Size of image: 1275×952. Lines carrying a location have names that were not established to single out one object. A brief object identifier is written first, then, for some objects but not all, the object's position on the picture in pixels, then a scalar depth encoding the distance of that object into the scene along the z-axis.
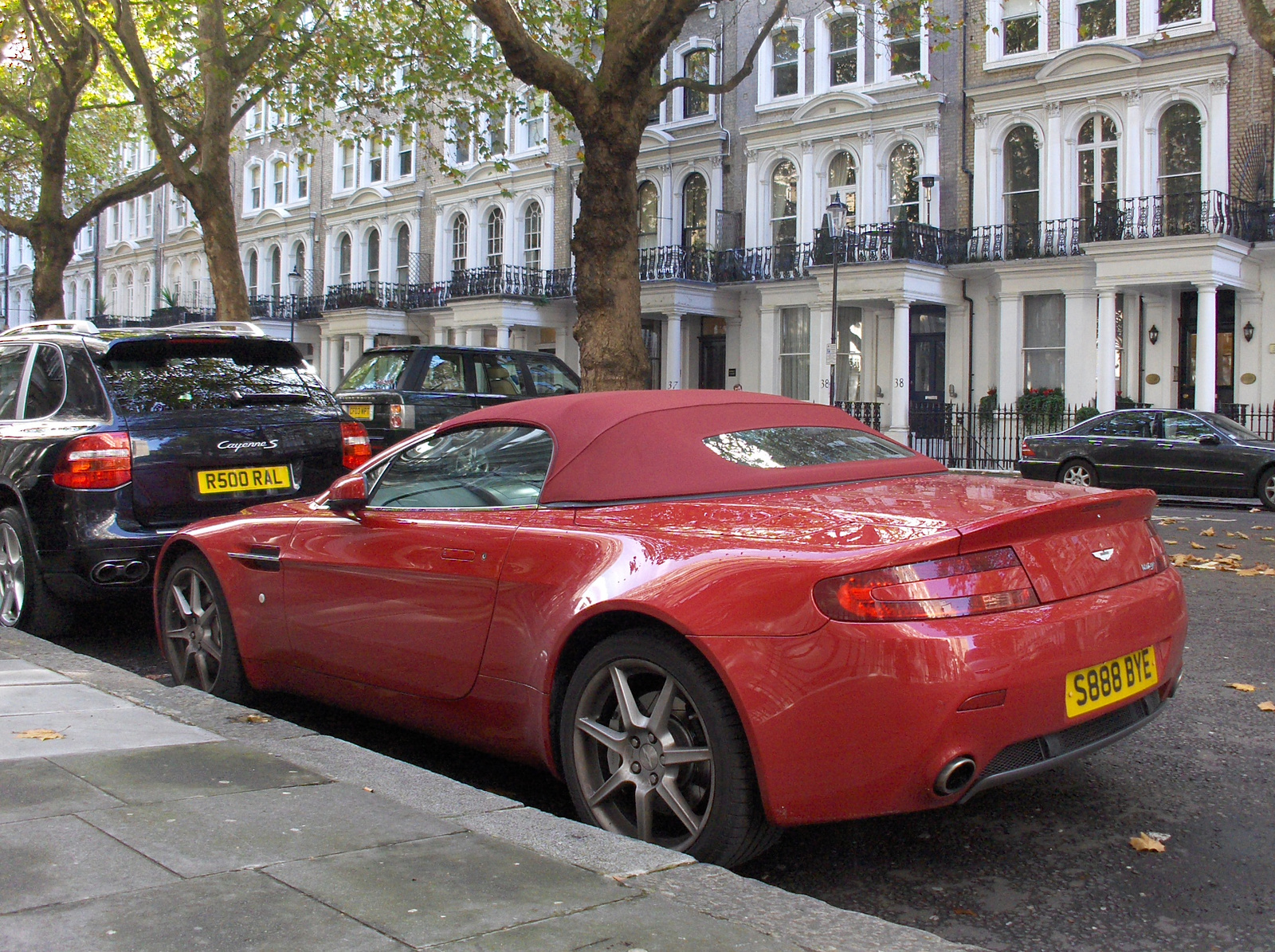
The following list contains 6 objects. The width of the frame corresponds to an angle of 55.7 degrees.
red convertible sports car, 3.10
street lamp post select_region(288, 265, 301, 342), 42.94
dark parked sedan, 17.05
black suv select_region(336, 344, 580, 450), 13.87
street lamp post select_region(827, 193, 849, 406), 24.23
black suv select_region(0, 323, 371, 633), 6.37
